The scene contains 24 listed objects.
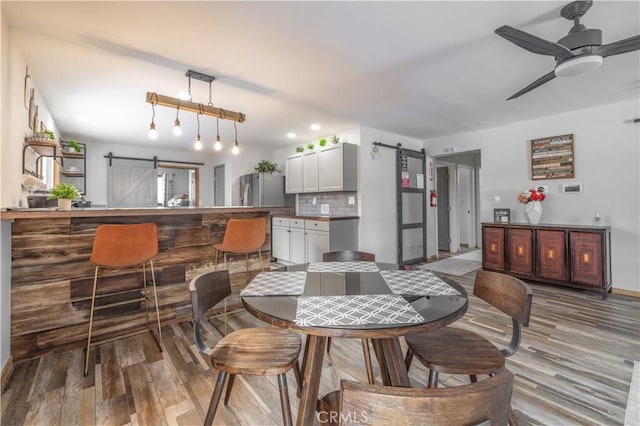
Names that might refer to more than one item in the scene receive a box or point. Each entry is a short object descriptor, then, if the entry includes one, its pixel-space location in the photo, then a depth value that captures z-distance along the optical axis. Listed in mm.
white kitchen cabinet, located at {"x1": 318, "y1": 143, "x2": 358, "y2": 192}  4582
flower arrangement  4125
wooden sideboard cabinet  3443
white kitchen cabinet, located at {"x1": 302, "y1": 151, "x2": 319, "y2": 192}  5117
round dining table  1019
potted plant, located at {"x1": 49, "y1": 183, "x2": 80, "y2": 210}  2236
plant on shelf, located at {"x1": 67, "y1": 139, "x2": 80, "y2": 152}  3639
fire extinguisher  5867
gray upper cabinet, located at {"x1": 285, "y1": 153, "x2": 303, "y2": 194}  5492
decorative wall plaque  4020
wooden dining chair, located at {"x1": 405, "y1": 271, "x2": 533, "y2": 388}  1262
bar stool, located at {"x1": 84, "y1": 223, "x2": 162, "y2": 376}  2098
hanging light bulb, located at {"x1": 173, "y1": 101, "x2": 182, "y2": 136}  2791
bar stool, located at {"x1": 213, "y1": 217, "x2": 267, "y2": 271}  2770
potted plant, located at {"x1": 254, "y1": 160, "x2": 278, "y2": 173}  6031
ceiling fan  1827
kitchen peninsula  2105
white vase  4129
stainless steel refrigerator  5867
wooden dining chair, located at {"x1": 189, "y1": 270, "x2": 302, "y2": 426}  1248
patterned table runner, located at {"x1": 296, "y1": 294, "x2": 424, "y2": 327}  1037
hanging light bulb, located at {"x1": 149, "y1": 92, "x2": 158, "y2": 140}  2821
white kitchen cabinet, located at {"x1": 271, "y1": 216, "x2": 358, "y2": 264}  4516
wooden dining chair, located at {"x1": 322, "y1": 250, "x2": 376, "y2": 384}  2250
